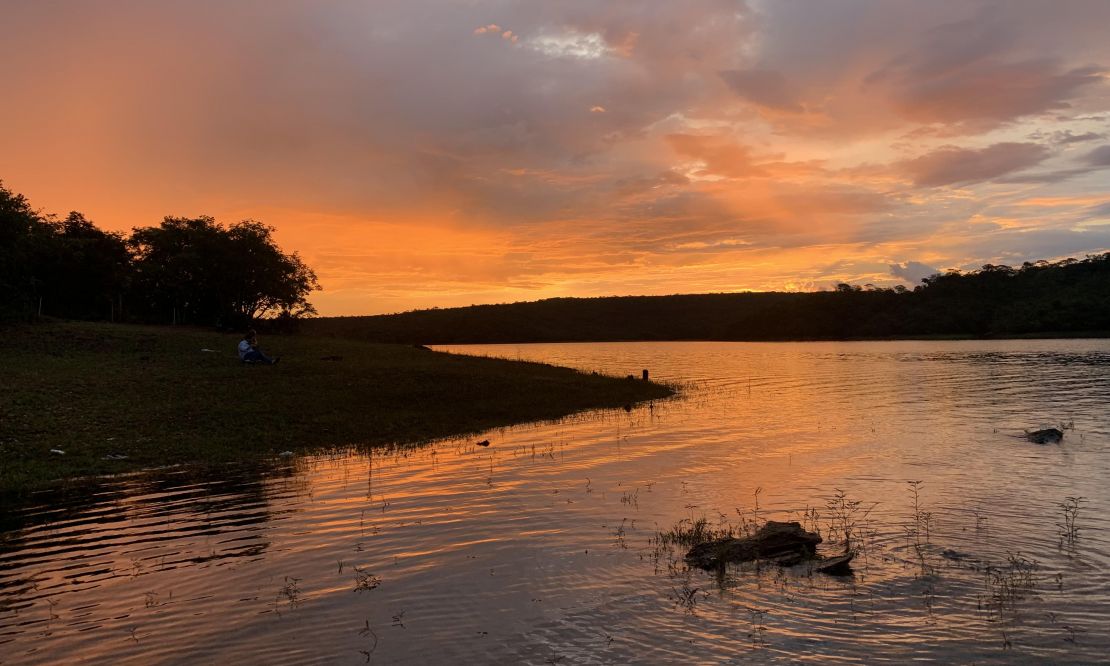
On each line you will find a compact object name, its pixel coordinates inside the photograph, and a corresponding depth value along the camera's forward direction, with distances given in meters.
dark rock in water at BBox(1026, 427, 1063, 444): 25.72
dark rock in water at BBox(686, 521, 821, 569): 12.63
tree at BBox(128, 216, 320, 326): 77.25
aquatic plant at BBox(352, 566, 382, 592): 11.66
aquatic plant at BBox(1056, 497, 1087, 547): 13.68
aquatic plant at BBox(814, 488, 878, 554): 14.35
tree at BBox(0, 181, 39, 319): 49.16
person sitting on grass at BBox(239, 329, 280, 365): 40.94
